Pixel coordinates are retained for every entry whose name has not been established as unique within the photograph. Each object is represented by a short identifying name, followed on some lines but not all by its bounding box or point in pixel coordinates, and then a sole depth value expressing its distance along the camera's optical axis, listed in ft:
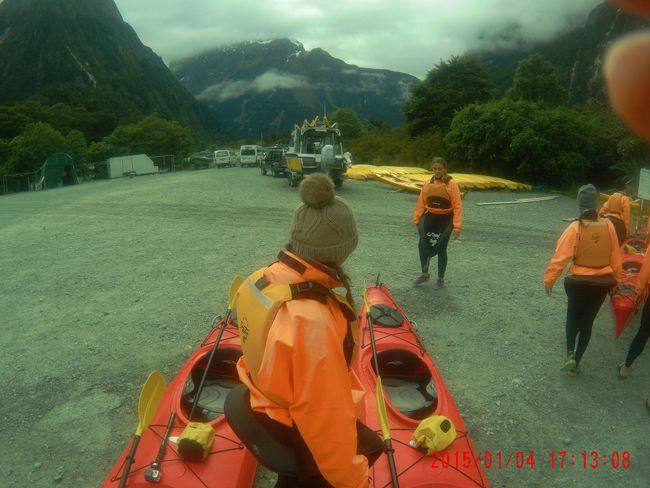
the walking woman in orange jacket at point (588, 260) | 12.91
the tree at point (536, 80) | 95.14
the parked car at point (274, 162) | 76.02
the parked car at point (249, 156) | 124.16
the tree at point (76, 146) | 108.72
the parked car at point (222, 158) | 127.39
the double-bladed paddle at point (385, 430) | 7.23
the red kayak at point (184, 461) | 8.20
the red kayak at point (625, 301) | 15.88
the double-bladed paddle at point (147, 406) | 7.85
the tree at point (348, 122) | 189.06
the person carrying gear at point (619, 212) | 20.81
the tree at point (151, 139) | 136.87
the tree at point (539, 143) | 64.08
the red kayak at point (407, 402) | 8.37
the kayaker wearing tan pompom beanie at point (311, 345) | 4.89
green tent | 81.05
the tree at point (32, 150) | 101.55
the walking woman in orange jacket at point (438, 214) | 19.34
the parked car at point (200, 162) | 132.16
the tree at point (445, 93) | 96.63
